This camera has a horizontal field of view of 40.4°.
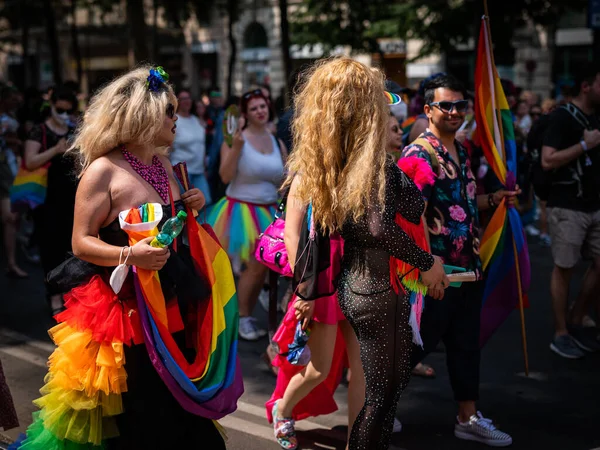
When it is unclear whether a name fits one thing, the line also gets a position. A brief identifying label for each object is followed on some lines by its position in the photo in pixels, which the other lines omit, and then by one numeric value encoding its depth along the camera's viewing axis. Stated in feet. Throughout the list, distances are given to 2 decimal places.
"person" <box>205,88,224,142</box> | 41.05
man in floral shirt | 14.14
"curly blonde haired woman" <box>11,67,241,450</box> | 10.62
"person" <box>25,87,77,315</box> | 22.15
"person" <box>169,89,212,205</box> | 28.66
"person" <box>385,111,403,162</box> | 16.77
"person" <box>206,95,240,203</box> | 24.68
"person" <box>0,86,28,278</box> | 29.43
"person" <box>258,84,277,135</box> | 22.54
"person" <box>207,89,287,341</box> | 21.29
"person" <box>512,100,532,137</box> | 38.91
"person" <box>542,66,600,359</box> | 19.24
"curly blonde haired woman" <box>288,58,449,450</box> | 10.63
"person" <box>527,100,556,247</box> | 20.38
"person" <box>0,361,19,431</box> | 12.04
